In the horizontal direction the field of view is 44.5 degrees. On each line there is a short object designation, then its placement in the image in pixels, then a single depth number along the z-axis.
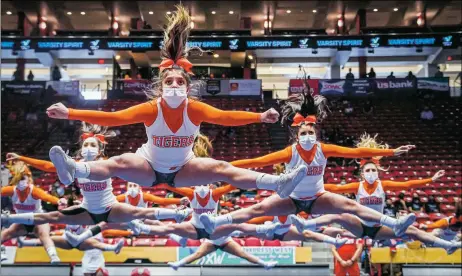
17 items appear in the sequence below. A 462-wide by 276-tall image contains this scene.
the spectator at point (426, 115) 20.25
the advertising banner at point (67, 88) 23.22
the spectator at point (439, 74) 25.32
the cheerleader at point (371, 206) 8.98
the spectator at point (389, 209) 12.08
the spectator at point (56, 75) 25.56
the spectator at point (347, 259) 11.79
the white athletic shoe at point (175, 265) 11.46
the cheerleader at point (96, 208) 8.44
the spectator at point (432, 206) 14.91
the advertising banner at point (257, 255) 13.67
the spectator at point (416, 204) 14.58
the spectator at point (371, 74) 24.17
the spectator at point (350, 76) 23.96
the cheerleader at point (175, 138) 5.38
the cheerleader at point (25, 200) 10.58
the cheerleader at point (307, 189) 7.51
